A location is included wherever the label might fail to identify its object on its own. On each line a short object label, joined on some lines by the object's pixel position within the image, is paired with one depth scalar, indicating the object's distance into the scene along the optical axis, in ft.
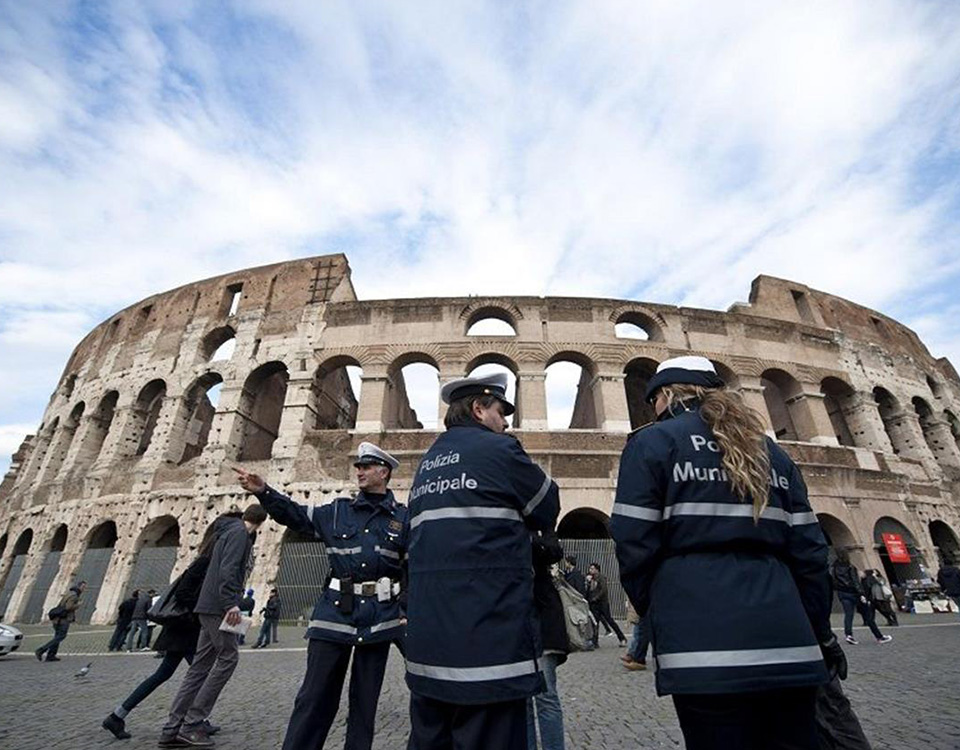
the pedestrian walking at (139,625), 33.55
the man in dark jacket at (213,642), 11.94
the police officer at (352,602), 9.26
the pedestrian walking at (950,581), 33.09
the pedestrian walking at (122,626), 32.22
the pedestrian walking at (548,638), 7.62
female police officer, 5.12
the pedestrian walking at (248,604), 36.35
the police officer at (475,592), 5.69
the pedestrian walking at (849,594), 27.66
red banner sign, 46.96
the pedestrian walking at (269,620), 32.37
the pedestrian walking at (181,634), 13.03
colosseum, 47.57
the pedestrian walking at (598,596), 28.66
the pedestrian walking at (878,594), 32.22
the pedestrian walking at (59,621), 27.91
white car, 29.12
